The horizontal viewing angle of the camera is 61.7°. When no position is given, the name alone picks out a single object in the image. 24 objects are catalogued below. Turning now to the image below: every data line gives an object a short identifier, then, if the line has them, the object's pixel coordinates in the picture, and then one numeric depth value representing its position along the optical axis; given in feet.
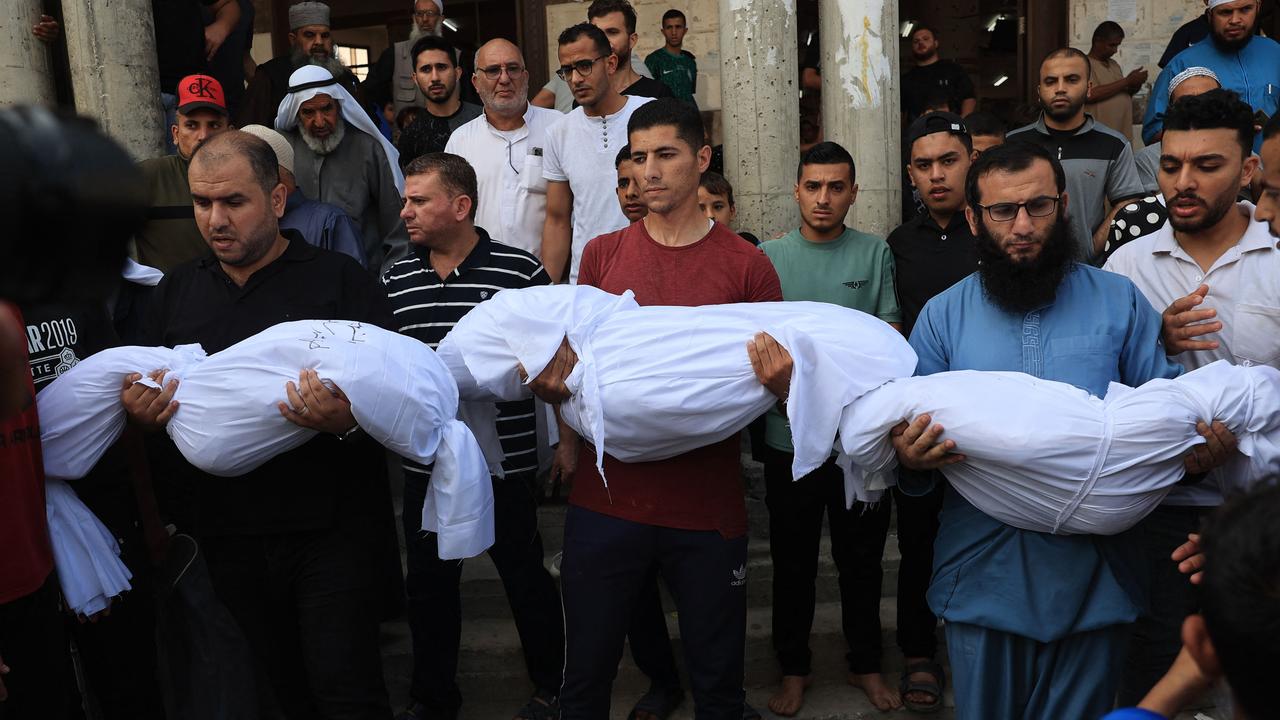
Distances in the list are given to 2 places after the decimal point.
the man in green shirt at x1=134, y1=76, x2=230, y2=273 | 13.99
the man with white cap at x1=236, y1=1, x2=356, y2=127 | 21.30
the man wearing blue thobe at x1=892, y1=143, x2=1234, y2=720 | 8.58
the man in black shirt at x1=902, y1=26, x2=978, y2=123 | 24.17
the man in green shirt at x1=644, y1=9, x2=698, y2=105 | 24.98
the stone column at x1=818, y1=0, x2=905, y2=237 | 18.54
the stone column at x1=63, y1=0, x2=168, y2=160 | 18.26
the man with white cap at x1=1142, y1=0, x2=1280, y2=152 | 19.16
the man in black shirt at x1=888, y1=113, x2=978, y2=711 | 12.98
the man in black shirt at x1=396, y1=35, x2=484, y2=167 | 18.63
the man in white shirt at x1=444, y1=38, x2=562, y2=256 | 16.33
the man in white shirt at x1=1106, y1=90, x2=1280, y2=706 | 9.55
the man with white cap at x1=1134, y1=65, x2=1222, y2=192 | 16.38
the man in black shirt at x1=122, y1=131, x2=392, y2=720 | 10.00
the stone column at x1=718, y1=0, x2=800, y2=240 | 18.31
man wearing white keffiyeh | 16.49
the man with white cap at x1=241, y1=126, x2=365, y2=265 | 14.01
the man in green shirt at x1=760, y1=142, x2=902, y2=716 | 12.96
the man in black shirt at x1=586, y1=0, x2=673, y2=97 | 17.21
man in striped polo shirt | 12.30
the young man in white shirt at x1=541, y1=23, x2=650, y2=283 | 15.61
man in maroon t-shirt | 9.77
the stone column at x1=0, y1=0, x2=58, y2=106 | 18.22
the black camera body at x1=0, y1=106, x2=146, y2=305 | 3.53
